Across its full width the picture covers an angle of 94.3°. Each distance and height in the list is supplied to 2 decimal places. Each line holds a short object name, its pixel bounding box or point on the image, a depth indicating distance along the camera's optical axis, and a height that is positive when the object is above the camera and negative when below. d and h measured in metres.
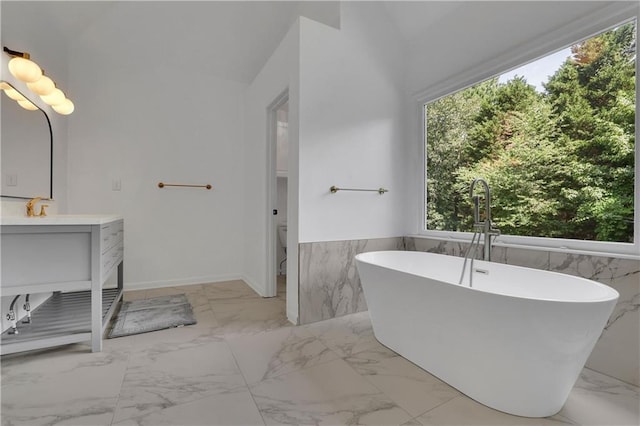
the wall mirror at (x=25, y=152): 1.79 +0.39
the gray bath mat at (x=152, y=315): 2.12 -0.84
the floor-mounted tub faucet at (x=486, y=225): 1.97 -0.08
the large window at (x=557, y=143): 1.63 +0.46
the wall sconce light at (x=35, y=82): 1.82 +0.85
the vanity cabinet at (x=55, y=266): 1.54 -0.32
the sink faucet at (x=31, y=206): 1.95 +0.02
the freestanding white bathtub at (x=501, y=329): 1.15 -0.53
